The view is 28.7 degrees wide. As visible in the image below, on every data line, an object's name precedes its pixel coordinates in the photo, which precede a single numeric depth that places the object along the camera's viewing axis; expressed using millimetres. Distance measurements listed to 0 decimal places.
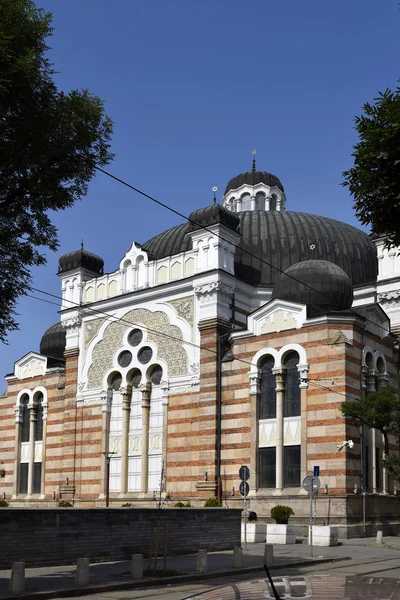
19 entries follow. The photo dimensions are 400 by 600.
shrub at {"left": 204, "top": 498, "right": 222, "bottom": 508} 36125
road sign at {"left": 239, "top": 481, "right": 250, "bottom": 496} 28484
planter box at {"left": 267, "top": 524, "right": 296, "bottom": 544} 30750
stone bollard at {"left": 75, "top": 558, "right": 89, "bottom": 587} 17031
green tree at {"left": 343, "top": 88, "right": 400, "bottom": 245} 13945
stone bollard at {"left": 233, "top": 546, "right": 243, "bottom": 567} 21328
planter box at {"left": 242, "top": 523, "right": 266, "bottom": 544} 31516
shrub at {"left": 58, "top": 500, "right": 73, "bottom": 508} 40616
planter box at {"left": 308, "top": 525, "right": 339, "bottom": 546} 29859
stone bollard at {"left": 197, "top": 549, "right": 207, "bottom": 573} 19750
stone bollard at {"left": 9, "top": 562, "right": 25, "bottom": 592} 15680
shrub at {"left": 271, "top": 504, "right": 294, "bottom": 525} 33719
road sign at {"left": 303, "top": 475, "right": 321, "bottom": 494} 25453
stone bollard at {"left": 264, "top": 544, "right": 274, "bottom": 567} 20312
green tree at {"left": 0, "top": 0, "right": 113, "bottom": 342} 17781
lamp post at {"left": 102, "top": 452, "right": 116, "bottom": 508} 42269
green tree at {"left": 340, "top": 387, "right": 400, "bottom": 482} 33281
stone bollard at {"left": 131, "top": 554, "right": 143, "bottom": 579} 18484
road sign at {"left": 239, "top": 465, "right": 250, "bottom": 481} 28361
